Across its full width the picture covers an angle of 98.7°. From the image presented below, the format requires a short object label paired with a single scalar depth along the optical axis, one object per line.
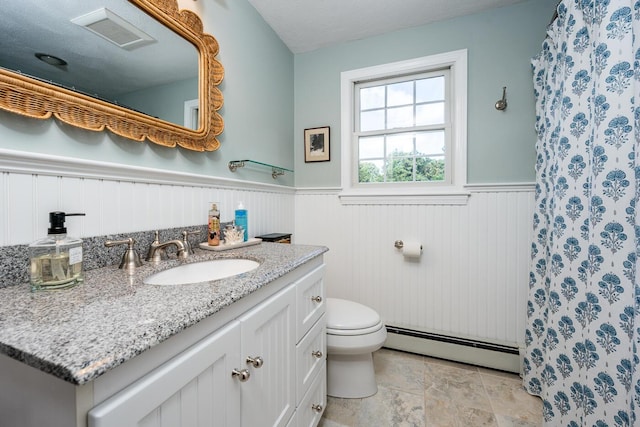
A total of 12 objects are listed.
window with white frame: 1.83
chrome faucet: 1.01
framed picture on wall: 2.13
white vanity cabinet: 0.46
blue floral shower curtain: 0.83
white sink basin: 0.95
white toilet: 1.39
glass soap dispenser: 0.66
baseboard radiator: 1.70
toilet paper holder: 1.91
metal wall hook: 1.68
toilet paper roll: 1.83
